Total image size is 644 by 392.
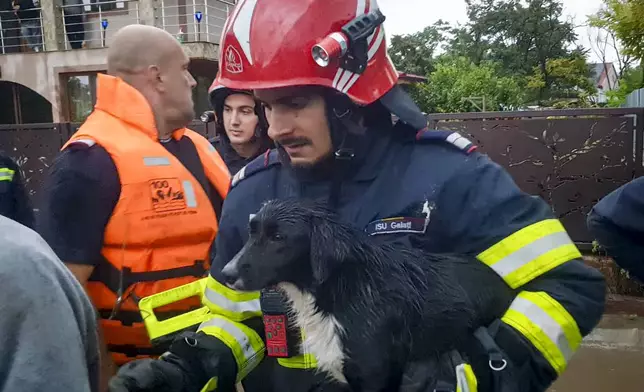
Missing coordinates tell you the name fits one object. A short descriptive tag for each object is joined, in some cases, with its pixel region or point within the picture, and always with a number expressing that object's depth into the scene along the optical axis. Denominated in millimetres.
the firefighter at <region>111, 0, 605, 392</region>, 1508
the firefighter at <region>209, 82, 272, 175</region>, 3834
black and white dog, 1446
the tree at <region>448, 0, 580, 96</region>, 37750
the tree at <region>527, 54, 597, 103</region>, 33188
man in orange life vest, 2479
